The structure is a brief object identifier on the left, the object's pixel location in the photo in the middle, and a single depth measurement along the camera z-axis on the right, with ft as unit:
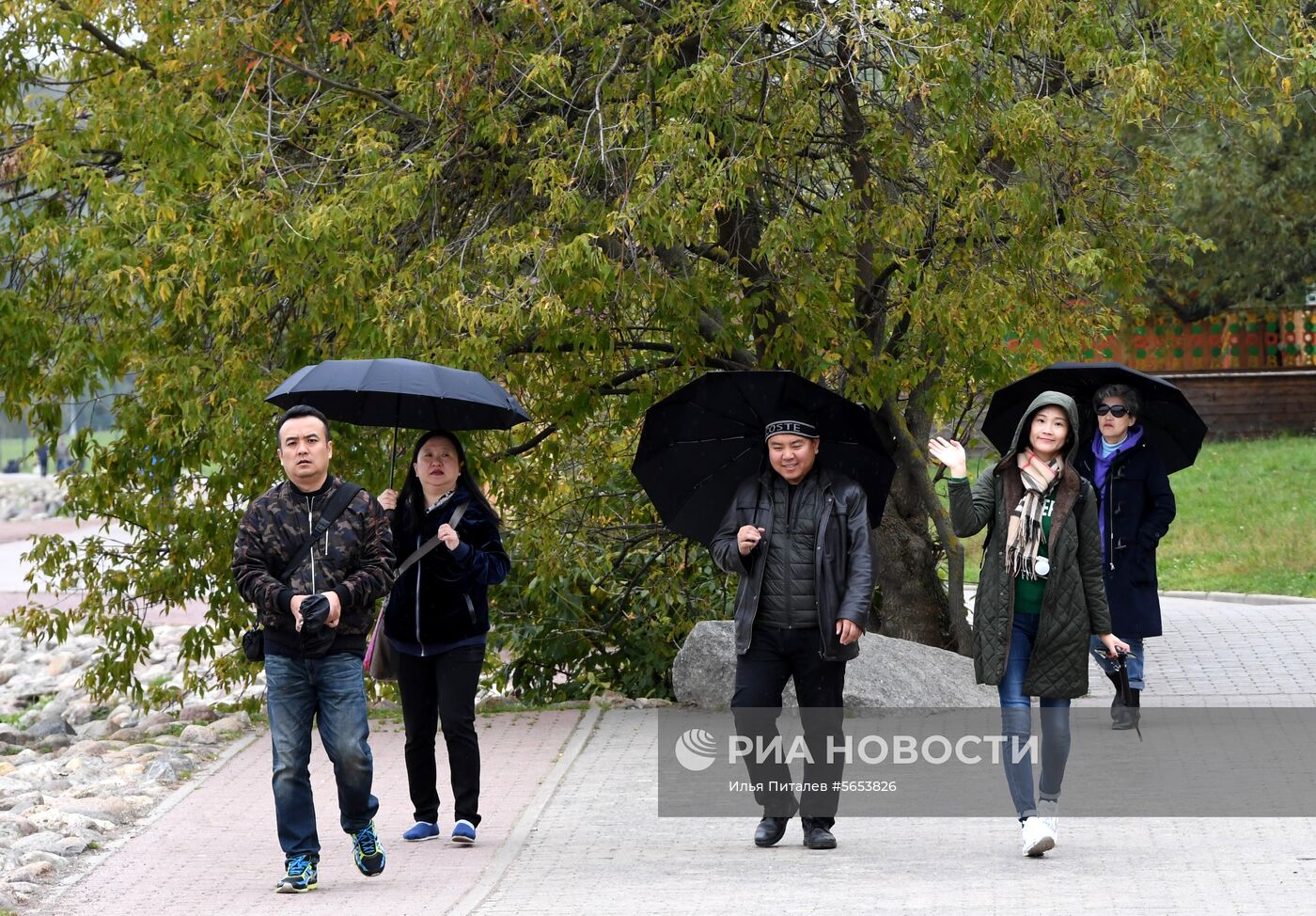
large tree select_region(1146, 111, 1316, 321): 177.06
